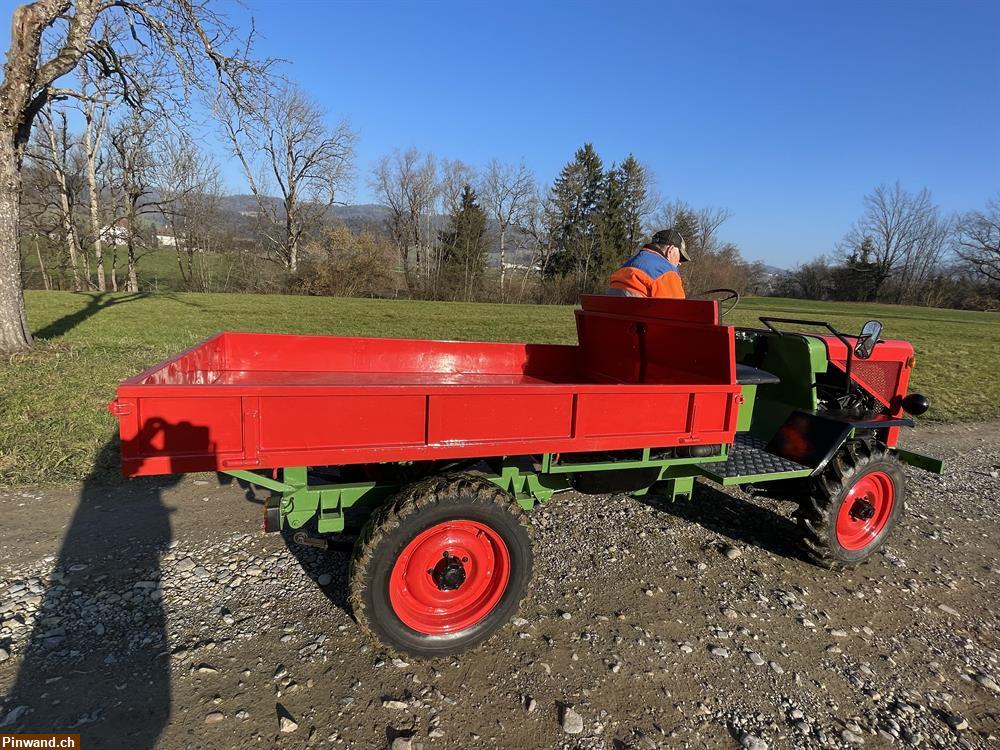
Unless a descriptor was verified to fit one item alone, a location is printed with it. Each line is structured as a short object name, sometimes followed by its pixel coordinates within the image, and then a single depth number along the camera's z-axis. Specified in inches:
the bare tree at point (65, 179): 933.2
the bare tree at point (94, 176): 967.6
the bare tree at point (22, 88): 270.7
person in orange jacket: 161.5
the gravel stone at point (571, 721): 90.0
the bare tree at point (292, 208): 1326.3
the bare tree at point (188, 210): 1171.9
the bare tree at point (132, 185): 1034.7
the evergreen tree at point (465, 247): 1342.3
